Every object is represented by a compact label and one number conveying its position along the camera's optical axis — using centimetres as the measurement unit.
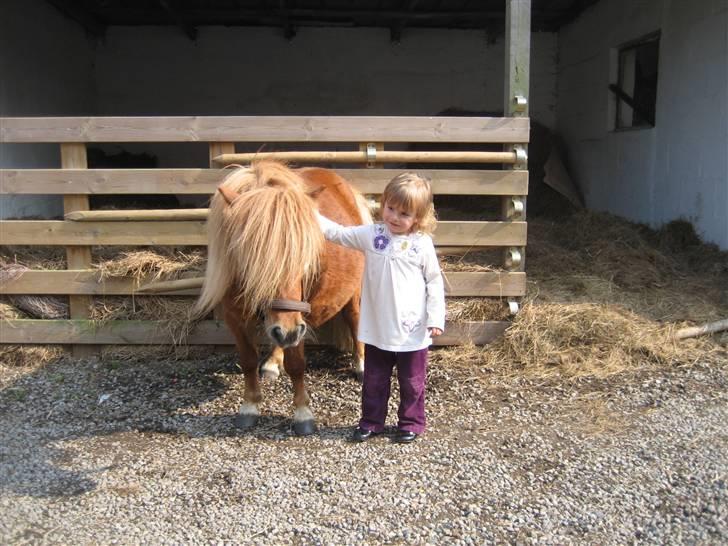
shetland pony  261
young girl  297
